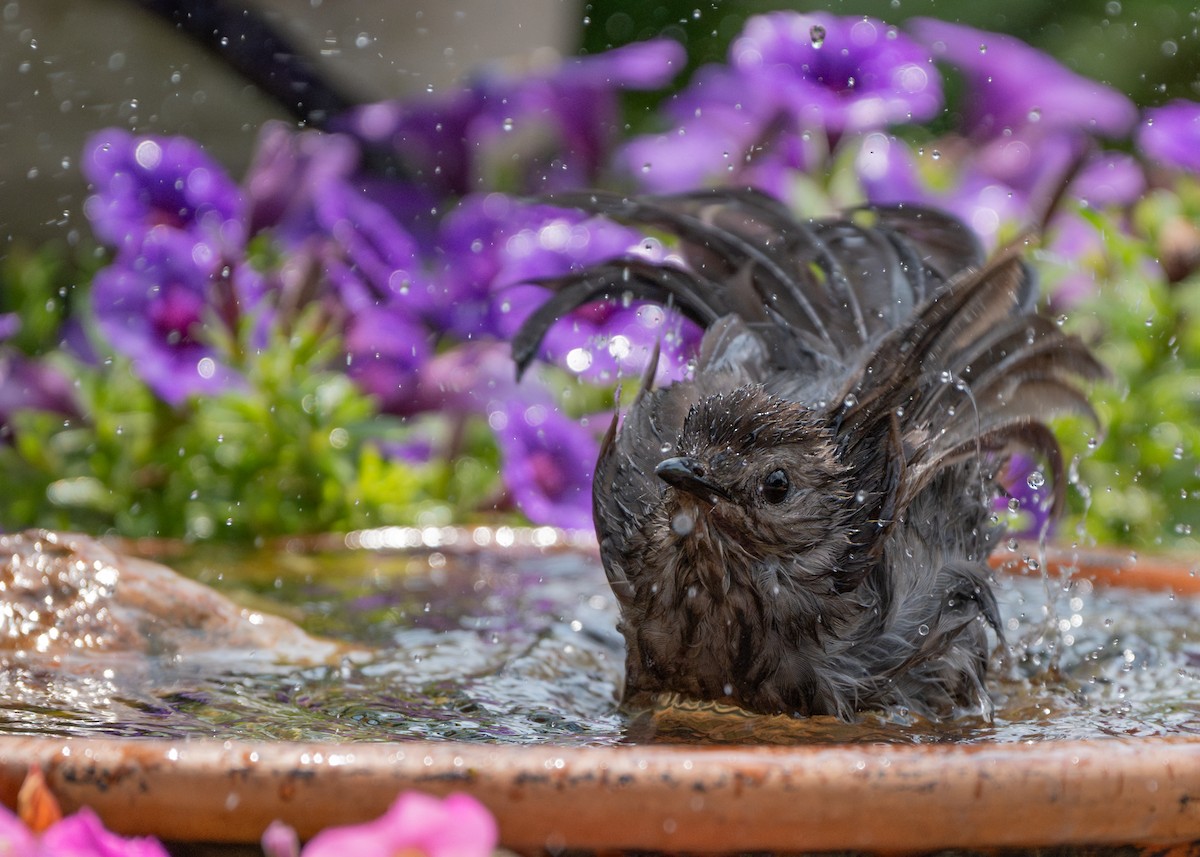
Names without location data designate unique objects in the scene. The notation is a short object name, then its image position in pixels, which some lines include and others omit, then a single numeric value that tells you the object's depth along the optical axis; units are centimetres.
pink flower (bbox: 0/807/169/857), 270
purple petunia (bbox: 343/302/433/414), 786
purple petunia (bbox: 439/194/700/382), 780
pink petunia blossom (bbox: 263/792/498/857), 259
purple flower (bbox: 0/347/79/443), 755
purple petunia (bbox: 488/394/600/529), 756
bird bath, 319
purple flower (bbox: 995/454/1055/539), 584
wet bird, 455
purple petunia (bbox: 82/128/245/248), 780
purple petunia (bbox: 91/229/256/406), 721
